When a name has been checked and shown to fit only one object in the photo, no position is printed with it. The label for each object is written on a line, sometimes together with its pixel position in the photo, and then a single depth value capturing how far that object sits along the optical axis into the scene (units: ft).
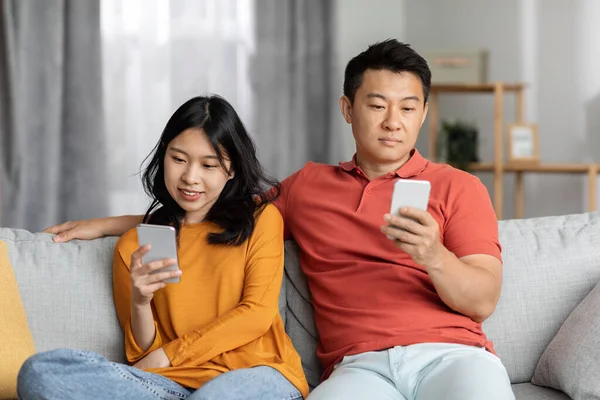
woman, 5.27
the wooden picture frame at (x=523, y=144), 13.58
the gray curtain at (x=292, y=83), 12.91
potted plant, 13.97
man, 5.23
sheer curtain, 11.03
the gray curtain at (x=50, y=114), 9.82
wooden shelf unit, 13.38
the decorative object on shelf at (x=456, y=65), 14.37
